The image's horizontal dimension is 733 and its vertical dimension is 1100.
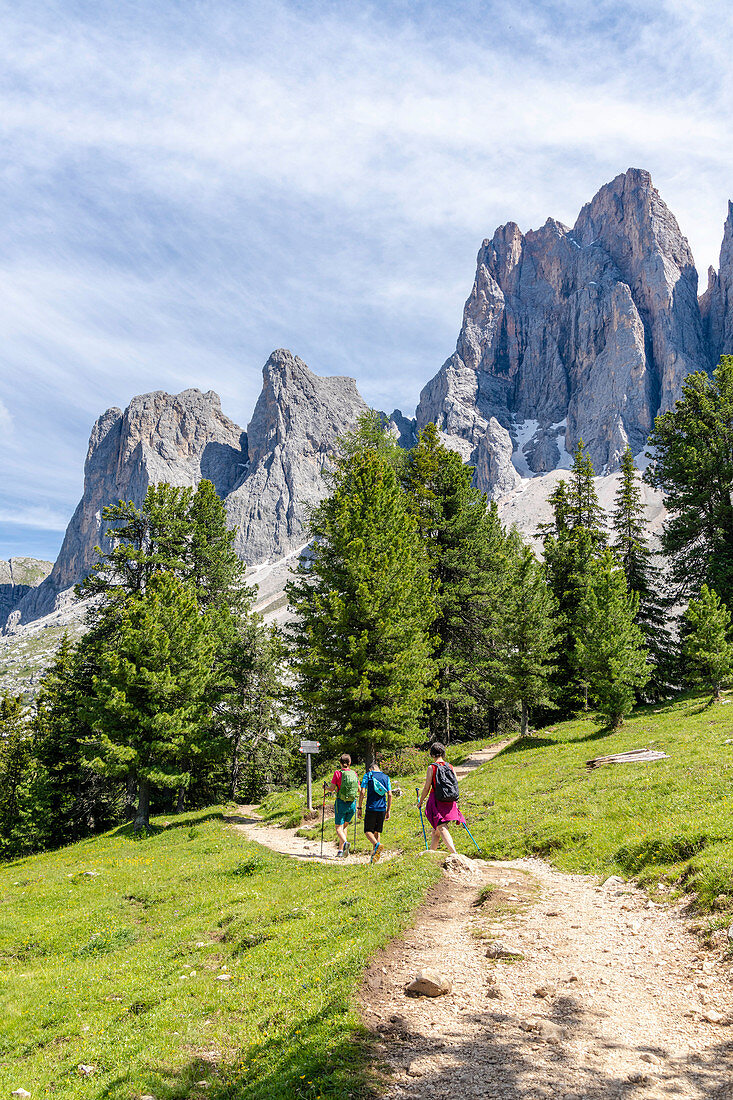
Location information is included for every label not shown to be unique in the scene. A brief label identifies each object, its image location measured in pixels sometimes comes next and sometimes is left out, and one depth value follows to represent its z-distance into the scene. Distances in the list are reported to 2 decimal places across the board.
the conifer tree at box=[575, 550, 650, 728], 24.14
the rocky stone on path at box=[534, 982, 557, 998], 5.85
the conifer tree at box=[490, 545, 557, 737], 27.94
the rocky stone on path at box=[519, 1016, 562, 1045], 5.04
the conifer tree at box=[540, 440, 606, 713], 33.59
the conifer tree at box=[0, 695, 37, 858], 34.72
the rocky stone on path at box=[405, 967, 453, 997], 5.93
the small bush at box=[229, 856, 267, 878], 14.33
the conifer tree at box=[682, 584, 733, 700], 24.31
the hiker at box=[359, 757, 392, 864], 13.09
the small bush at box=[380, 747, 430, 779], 26.75
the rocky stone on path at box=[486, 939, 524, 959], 6.77
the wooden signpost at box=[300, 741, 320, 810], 19.19
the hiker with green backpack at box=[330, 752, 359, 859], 14.36
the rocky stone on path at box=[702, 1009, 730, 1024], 5.07
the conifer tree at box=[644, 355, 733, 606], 35.97
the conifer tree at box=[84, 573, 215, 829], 26.68
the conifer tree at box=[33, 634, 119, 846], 35.66
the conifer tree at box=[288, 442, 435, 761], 21.33
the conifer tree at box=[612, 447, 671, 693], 35.56
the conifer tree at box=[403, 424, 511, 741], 30.50
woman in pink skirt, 10.59
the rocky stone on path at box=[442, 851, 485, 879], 10.30
